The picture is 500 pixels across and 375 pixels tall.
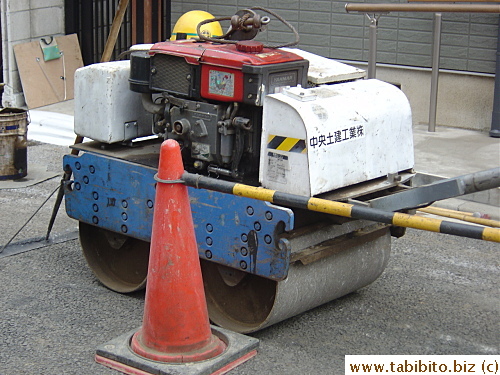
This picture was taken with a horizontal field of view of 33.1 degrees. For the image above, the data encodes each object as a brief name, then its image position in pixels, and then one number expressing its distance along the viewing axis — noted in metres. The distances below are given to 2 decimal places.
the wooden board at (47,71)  10.49
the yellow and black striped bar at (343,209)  3.54
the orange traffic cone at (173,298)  4.20
